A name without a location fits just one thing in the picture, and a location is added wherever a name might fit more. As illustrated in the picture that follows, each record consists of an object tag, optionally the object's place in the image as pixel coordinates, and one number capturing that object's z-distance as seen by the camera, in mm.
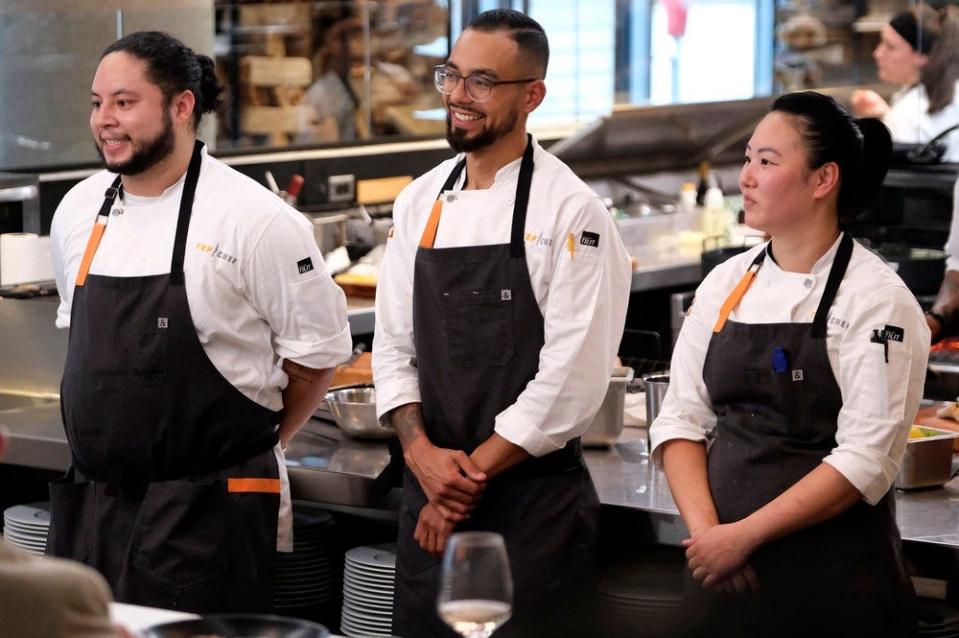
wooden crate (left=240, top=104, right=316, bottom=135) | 8533
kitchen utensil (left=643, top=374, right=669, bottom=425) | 5527
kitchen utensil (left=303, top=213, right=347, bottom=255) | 8564
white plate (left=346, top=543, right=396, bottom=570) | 5597
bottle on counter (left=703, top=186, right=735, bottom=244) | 10916
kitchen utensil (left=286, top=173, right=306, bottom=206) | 8284
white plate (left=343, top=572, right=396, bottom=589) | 5549
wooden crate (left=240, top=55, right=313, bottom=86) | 8470
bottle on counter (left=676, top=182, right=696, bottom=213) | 11080
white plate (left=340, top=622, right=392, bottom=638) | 5660
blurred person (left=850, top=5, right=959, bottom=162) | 9892
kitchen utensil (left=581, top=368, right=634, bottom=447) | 5726
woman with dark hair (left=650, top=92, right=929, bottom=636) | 4282
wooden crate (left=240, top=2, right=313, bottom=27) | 8400
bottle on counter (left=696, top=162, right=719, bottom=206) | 11668
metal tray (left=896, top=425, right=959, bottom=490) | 5113
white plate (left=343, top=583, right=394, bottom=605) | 5572
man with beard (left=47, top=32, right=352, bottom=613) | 4930
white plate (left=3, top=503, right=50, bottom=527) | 6049
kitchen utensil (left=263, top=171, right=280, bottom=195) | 8198
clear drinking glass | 2896
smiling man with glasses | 4772
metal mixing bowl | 5872
